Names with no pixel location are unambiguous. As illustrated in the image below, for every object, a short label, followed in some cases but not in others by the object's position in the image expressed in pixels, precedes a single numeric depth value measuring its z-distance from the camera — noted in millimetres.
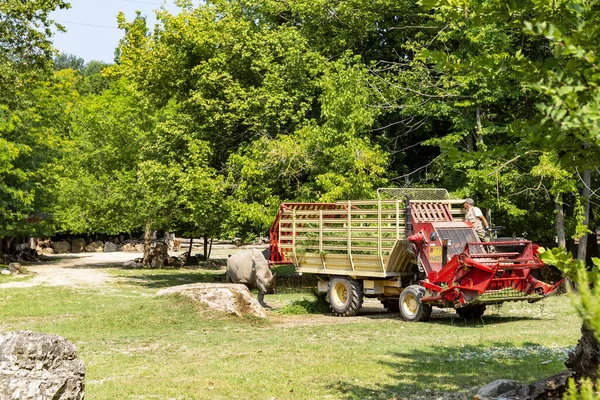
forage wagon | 15645
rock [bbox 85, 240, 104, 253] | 61125
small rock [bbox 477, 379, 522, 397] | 7926
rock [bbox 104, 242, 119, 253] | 60316
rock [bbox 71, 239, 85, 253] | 60672
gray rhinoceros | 20031
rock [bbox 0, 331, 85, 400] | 6898
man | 17297
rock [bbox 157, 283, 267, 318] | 16672
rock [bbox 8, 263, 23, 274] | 33531
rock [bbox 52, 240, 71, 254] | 59375
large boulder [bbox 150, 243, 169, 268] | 40656
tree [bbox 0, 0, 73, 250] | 27344
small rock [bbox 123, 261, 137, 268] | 40831
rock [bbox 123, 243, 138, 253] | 59406
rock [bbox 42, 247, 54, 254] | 57675
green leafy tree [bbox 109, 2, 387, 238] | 23891
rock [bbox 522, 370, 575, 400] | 7559
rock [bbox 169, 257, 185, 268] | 41875
